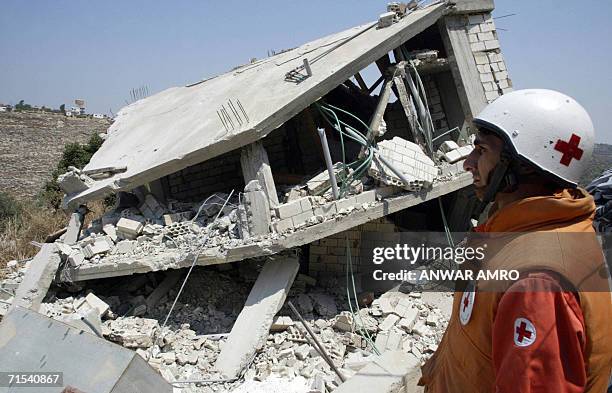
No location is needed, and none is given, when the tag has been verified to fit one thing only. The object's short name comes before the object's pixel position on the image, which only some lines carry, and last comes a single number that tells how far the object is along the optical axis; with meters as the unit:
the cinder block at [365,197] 5.97
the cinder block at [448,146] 6.93
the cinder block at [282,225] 5.65
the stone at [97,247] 6.10
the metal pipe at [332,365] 4.05
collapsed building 5.54
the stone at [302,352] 5.09
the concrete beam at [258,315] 4.96
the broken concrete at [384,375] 3.40
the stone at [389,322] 5.66
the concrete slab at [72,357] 3.56
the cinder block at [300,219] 5.72
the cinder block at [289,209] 5.68
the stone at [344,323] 5.62
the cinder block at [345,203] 5.86
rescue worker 1.26
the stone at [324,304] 6.03
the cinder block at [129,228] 6.16
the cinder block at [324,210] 5.81
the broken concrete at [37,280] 5.73
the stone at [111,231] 6.27
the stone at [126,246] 6.04
